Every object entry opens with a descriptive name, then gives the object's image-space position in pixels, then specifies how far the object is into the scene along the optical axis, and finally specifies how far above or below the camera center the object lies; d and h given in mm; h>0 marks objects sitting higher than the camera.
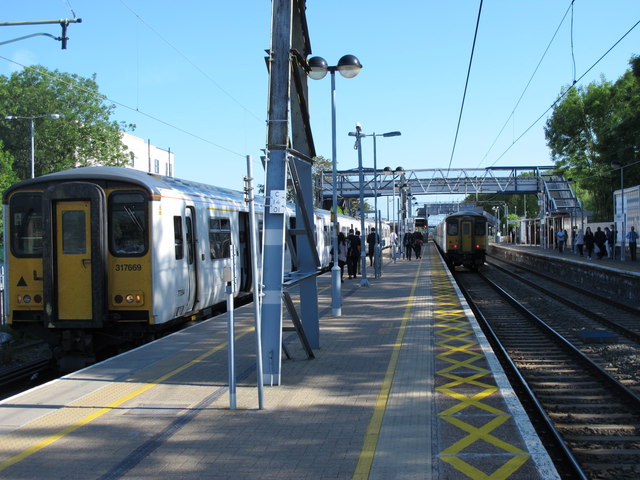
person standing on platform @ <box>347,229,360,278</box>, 23328 -721
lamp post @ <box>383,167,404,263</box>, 37731 +3708
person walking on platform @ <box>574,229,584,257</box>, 34750 -654
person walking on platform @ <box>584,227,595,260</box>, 32281 -616
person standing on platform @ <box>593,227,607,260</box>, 31819 -565
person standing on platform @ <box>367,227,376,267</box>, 25266 -346
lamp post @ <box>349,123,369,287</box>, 20016 +977
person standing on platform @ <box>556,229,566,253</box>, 40156 -546
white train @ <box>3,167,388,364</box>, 9680 -316
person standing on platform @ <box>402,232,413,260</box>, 40062 -681
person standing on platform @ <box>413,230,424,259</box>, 41844 -632
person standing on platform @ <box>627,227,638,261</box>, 28047 -479
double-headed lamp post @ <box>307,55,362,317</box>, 11922 +3022
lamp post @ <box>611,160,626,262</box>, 27752 -99
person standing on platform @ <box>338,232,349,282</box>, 22953 -548
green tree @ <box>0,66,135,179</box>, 50719 +9144
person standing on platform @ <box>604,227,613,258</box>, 31247 -417
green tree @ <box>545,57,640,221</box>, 49438 +8314
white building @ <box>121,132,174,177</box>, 63781 +8935
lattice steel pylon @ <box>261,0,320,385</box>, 7441 +742
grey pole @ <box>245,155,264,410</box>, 6407 -441
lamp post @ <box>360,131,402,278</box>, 24192 +885
